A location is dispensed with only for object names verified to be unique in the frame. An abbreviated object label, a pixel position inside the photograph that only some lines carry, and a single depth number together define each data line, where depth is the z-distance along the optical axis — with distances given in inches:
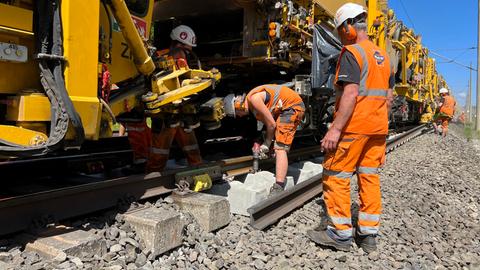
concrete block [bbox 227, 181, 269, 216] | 158.1
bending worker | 189.6
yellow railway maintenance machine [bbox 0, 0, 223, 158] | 102.7
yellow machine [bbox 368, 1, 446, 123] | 386.6
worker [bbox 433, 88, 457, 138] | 705.0
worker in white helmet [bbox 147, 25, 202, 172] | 183.0
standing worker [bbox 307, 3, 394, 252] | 134.7
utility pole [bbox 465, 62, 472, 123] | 1807.1
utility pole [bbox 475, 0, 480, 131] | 801.5
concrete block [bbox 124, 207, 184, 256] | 113.0
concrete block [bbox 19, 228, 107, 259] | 100.0
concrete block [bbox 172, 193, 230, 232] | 134.7
